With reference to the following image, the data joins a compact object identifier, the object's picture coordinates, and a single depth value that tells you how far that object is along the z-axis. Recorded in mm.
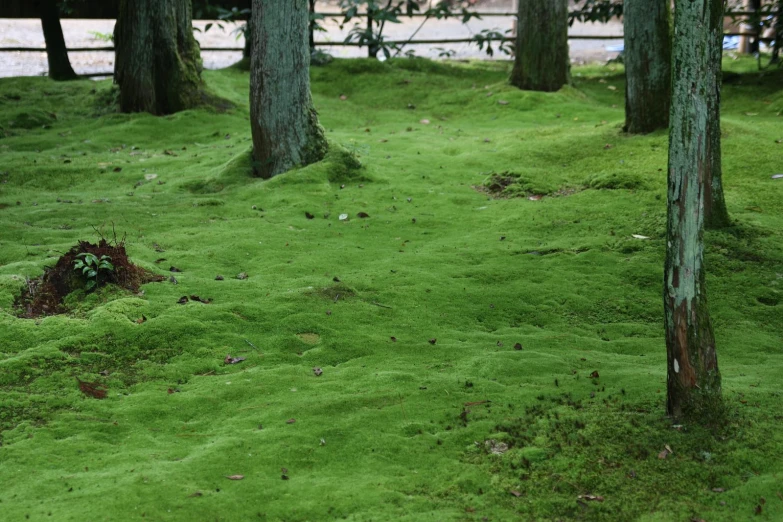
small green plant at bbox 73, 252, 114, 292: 5156
